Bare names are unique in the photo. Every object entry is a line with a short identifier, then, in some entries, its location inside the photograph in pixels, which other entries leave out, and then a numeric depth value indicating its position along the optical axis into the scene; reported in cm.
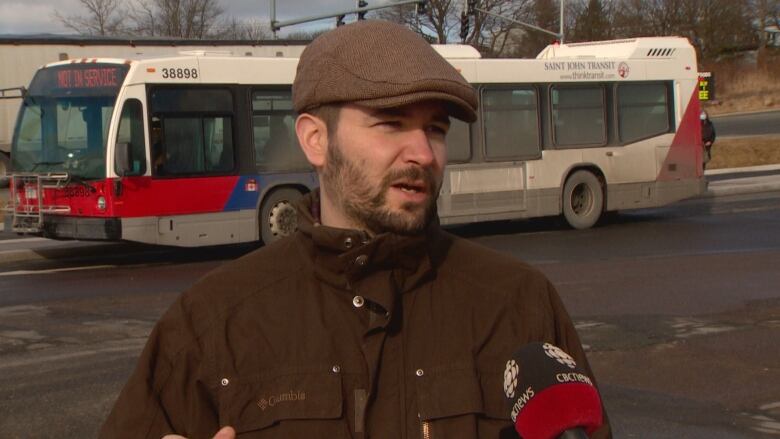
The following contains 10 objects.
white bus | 1508
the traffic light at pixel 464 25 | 4062
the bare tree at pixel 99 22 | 5788
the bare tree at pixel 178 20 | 5900
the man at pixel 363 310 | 201
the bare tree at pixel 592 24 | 6819
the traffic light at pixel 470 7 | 3866
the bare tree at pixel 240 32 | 6456
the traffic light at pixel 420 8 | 3492
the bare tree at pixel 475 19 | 6131
